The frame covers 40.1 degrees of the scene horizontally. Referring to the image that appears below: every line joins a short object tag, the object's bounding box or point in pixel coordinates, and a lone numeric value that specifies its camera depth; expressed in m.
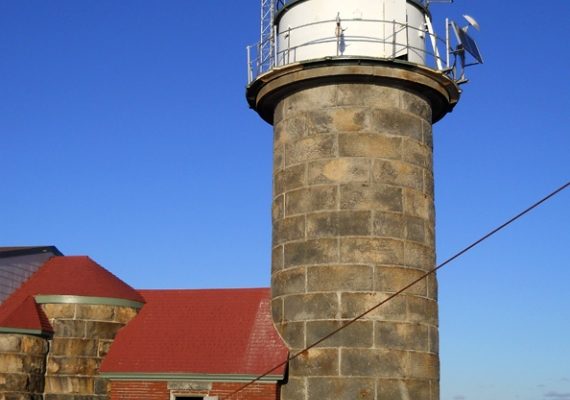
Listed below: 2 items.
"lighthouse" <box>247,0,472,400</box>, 16.59
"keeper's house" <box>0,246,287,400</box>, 17.48
